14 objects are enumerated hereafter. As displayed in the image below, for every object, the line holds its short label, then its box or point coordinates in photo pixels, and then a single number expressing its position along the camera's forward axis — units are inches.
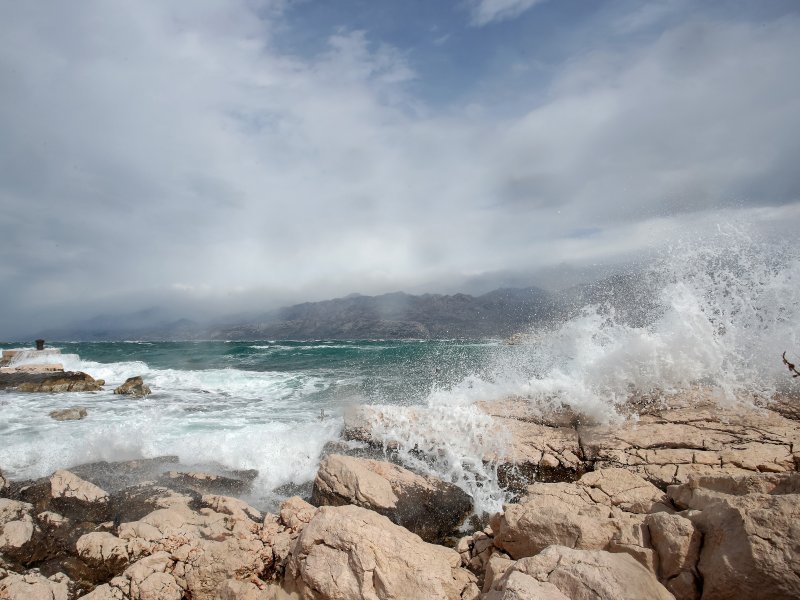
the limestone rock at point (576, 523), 127.6
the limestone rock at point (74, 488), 220.8
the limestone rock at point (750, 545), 96.6
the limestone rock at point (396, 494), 216.7
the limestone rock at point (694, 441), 212.5
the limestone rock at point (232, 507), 199.9
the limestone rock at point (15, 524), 177.6
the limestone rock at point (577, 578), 95.3
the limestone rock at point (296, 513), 179.3
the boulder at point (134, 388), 675.1
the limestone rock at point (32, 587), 145.4
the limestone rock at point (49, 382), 685.3
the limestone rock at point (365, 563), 127.0
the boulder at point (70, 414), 469.0
